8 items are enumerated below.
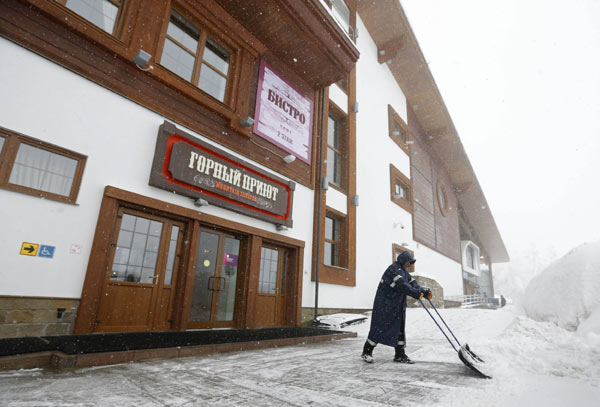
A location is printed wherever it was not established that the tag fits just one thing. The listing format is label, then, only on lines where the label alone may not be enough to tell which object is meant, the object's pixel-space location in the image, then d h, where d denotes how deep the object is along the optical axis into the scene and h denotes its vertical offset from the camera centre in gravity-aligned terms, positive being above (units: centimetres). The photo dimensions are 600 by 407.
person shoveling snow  489 -21
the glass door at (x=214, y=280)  764 +19
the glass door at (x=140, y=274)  609 +21
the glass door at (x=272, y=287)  925 +11
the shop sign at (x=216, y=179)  697 +263
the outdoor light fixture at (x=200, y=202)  744 +191
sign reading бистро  965 +548
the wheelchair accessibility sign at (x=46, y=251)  514 +43
